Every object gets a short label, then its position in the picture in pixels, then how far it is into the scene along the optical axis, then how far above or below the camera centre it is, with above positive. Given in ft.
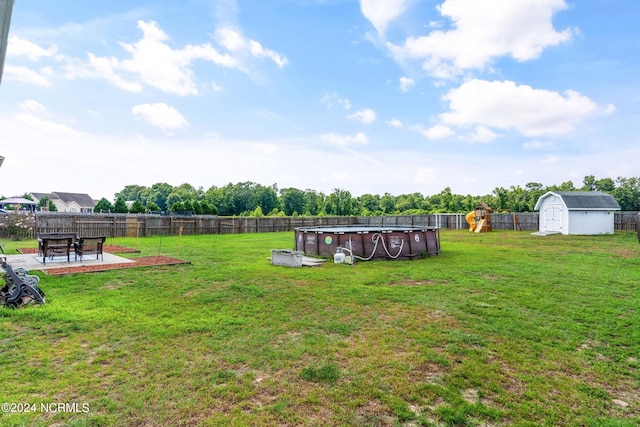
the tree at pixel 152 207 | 141.79 +4.39
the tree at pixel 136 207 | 119.53 +3.72
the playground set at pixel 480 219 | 86.74 -1.43
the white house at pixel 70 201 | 201.77 +10.89
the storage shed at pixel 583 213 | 70.33 -0.07
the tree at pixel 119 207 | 124.16 +3.96
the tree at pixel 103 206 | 144.87 +5.10
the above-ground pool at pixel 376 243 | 35.53 -3.08
